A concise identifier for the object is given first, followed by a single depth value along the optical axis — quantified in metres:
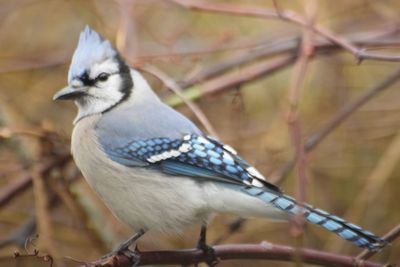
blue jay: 4.43
